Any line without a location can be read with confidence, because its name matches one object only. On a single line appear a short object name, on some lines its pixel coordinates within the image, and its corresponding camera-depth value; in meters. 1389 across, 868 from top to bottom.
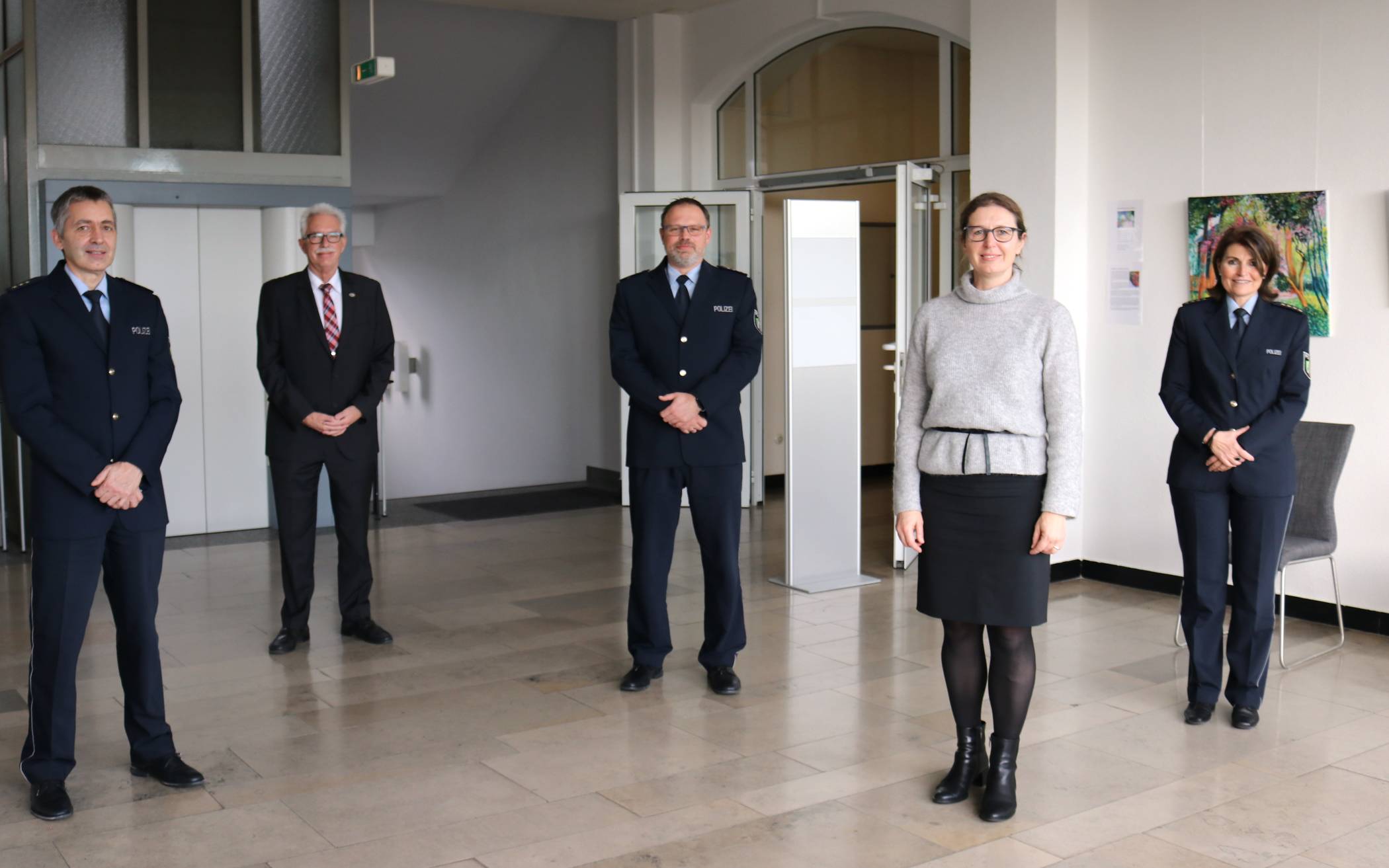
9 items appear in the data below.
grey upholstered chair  5.41
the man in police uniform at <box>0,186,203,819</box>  3.74
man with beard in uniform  4.90
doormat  9.45
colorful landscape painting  6.04
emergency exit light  7.76
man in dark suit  5.48
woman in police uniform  4.54
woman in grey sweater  3.55
